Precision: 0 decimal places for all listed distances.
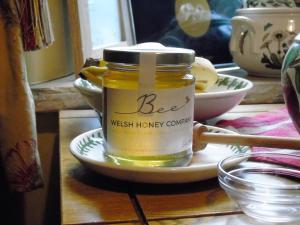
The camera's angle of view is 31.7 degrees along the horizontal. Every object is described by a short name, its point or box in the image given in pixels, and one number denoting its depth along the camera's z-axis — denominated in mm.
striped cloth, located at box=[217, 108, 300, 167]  749
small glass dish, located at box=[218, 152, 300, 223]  434
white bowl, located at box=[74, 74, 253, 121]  745
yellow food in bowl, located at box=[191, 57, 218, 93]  814
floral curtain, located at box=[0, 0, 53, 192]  758
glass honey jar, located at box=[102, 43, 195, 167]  495
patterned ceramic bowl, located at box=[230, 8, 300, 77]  1112
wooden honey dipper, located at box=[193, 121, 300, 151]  538
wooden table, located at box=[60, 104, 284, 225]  461
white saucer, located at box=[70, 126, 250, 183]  500
